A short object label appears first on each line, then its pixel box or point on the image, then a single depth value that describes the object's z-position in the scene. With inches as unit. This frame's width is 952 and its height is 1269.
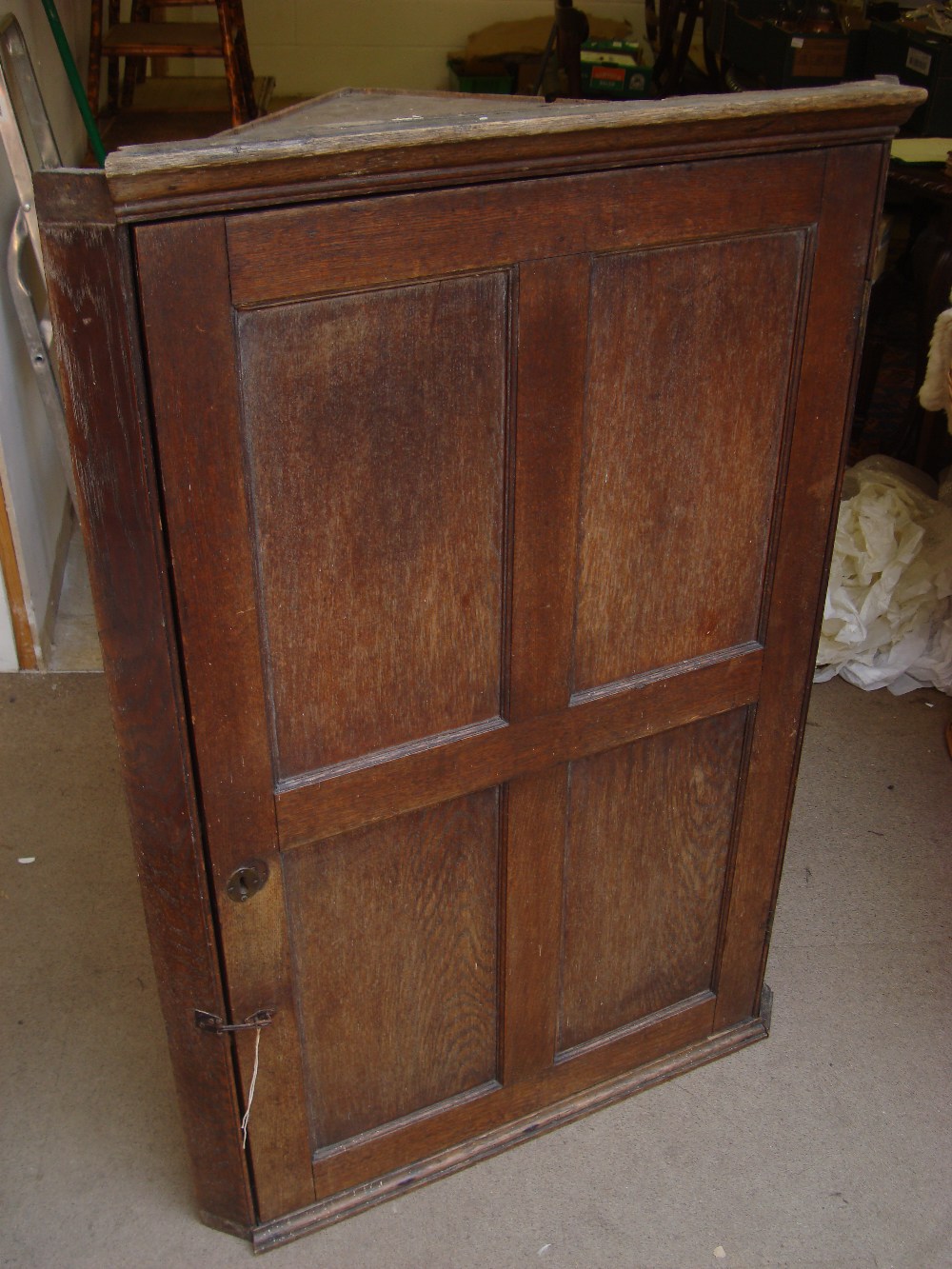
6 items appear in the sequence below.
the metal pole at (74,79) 128.0
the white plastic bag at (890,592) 108.2
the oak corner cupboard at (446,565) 45.4
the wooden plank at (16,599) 104.7
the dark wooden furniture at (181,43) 148.9
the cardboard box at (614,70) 213.2
